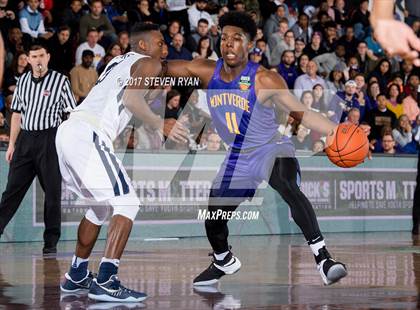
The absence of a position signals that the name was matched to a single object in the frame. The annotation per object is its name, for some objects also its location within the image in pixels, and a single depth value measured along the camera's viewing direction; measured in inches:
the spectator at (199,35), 765.3
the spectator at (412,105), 842.8
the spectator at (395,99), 836.6
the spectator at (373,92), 826.8
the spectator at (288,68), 778.2
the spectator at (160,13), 769.9
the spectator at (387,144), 761.6
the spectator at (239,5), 831.1
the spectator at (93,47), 692.7
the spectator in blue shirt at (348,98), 771.0
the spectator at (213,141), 658.2
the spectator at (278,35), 820.6
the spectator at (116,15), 748.6
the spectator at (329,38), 886.8
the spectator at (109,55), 685.3
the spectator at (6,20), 675.4
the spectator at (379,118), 792.3
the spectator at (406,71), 913.5
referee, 499.8
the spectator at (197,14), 791.7
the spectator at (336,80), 811.0
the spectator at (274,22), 845.8
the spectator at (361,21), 954.7
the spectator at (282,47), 805.1
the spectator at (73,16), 724.7
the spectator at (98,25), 716.7
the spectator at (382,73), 879.7
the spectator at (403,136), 786.8
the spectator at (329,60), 846.5
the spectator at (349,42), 900.5
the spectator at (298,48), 826.8
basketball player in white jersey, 321.4
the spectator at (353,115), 757.4
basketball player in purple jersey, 363.3
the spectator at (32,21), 687.1
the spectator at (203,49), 747.4
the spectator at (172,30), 743.7
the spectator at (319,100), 754.8
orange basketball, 353.7
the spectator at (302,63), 794.2
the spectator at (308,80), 773.9
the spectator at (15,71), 628.7
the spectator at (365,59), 892.6
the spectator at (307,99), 741.3
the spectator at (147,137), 633.0
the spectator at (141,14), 758.5
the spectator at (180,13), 784.3
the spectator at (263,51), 790.5
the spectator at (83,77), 654.5
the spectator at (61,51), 683.4
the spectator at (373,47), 936.3
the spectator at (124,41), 705.0
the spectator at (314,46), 857.5
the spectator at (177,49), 728.3
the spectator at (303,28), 873.5
